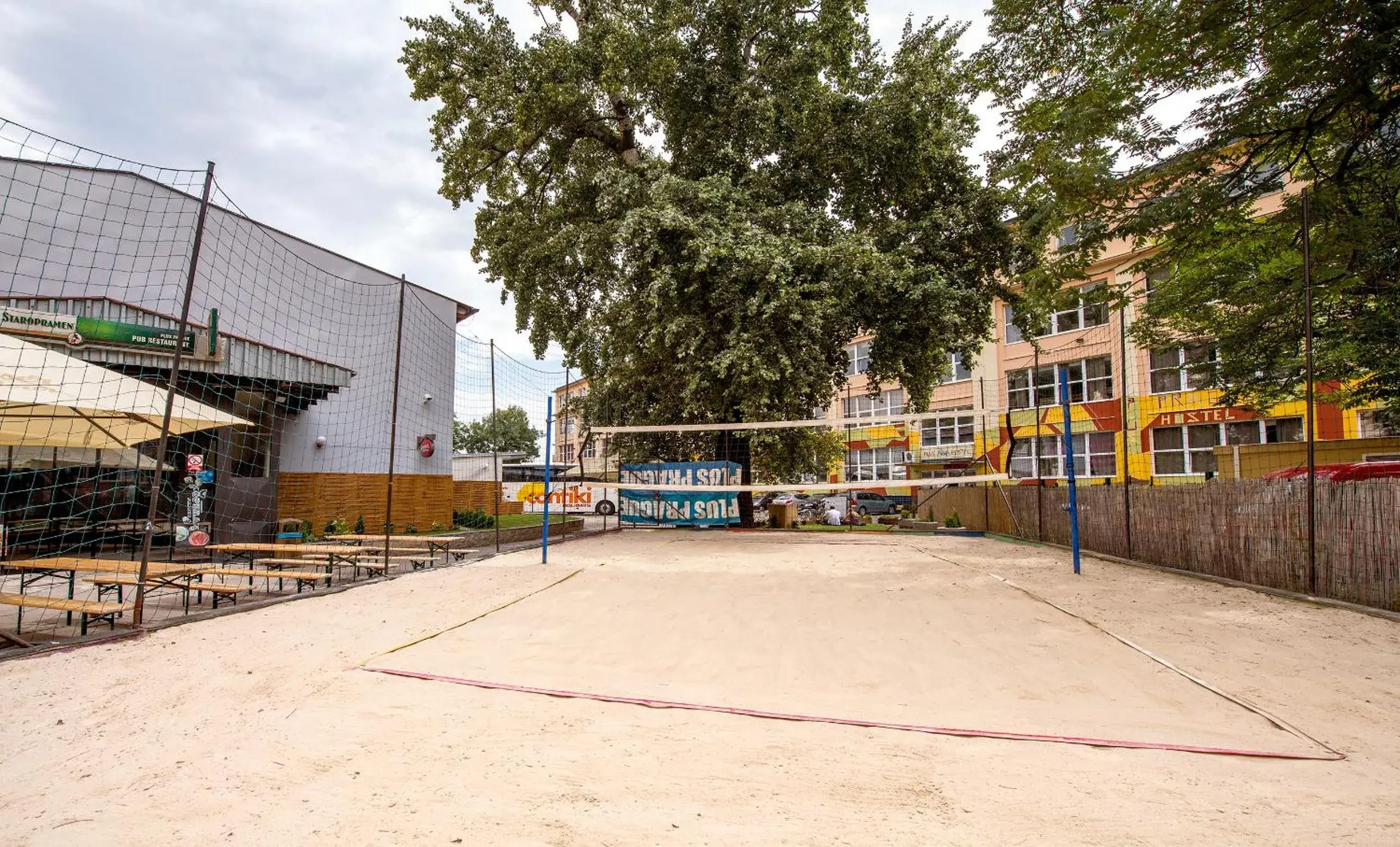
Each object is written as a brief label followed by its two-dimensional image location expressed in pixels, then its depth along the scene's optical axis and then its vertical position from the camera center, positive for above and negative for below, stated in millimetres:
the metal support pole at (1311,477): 6176 +186
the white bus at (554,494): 22312 -331
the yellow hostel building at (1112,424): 15141 +2355
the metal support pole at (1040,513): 12772 -410
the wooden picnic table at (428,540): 10555 -994
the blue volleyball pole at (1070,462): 8195 +410
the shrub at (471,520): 18172 -1043
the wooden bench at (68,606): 5066 -1003
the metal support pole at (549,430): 9719 +852
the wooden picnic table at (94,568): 6570 -943
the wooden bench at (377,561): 9180 -1203
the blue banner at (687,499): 15148 -285
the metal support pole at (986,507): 15953 -372
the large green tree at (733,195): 12344 +6587
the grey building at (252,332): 10984 +2929
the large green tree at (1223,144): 5879 +3774
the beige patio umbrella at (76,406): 5605 +695
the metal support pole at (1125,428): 9352 +1084
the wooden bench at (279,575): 6682 -1054
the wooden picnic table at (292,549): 8450 -908
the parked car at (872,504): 27047 -630
